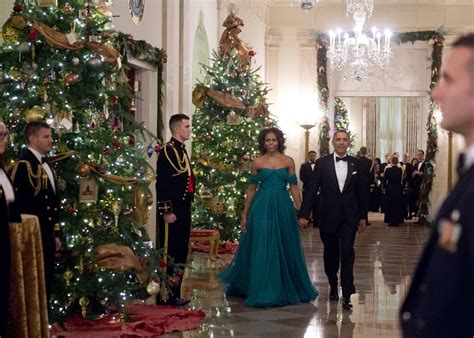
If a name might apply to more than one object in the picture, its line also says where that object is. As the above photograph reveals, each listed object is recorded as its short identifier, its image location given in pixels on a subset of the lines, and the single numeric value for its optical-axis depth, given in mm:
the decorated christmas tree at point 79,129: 6637
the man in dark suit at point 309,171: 17938
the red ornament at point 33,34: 6594
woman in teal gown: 8344
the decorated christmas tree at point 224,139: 13305
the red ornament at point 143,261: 7297
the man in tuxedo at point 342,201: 8250
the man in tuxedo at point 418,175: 19625
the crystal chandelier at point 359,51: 17438
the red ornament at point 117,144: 6957
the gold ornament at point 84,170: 6598
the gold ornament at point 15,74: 6656
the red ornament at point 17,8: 6641
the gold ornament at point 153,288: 7148
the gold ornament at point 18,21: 6609
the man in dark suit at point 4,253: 4914
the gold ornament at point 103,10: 7105
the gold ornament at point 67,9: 6781
